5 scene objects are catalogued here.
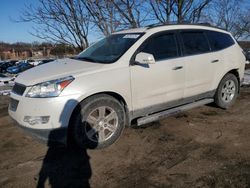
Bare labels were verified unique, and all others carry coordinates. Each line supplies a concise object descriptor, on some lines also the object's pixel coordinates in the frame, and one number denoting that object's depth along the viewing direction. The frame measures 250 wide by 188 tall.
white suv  2.56
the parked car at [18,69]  20.55
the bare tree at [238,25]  13.48
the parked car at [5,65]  26.52
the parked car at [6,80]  11.69
